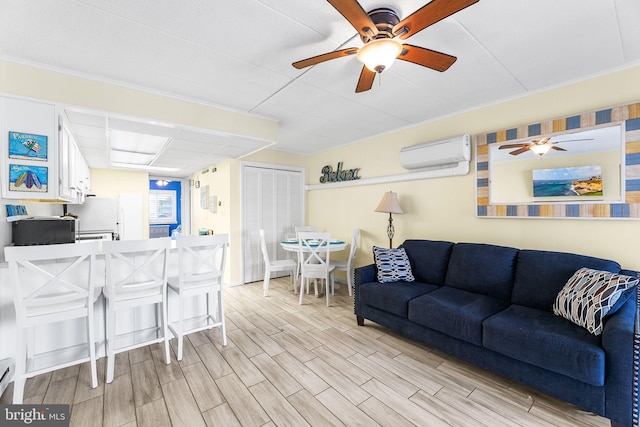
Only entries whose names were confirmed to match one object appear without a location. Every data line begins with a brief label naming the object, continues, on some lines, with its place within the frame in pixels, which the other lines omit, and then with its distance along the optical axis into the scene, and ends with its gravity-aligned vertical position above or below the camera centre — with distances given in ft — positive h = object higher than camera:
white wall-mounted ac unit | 10.28 +2.34
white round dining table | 13.14 -1.67
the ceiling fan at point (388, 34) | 4.30 +3.28
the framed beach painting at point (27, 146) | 7.03 +1.78
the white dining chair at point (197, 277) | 8.03 -2.04
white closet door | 16.15 +0.18
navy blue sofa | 5.24 -2.72
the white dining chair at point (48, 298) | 5.82 -2.03
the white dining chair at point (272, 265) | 13.73 -2.78
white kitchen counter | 6.78 -3.26
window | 24.45 +0.58
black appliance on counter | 7.99 -0.56
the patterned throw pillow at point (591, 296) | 5.77 -1.94
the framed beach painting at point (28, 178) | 7.07 +0.94
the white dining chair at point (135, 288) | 6.92 -2.11
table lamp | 11.91 +0.33
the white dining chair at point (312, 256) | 12.49 -2.17
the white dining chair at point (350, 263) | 13.57 -2.66
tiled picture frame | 7.29 +1.27
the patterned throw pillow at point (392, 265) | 10.00 -2.05
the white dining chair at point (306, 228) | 16.74 -1.04
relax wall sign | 15.32 +2.24
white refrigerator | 16.42 -0.17
